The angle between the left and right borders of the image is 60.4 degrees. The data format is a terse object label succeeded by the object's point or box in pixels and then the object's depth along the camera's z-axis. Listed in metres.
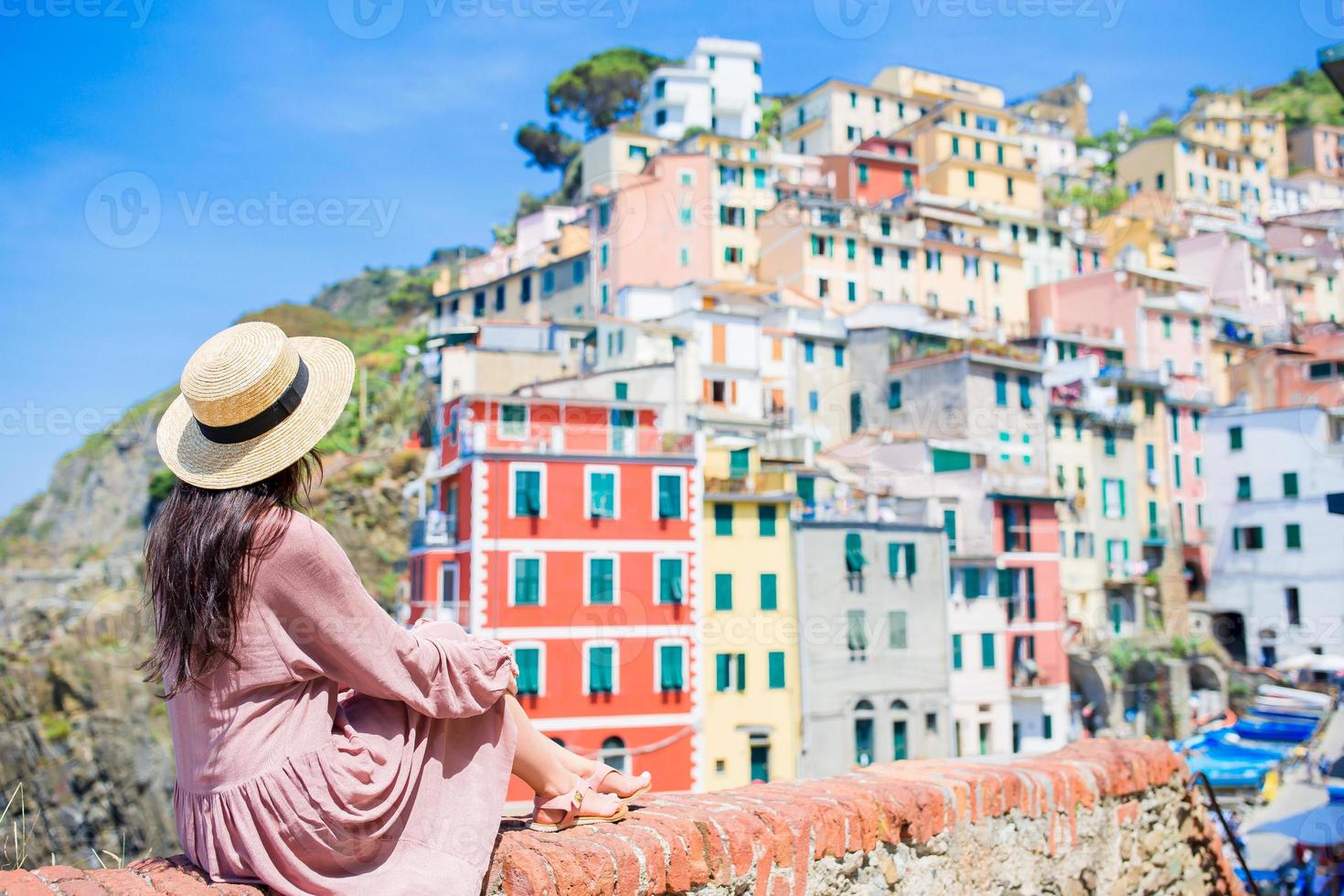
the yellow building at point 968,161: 61.62
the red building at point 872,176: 59.69
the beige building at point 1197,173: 79.00
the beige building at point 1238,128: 87.38
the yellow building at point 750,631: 28.66
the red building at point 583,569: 26.67
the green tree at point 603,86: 75.62
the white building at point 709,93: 70.00
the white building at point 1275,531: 44.47
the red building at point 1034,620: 35.81
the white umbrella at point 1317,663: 37.50
